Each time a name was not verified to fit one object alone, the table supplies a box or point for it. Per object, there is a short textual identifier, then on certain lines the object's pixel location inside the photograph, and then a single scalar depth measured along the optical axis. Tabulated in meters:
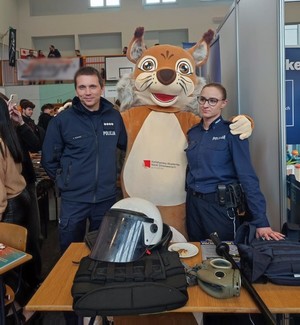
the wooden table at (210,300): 1.11
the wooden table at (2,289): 1.60
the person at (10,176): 2.10
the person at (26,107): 4.90
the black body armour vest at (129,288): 1.08
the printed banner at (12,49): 9.14
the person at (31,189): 2.40
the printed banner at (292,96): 1.94
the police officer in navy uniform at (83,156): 1.99
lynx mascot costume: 2.14
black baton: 1.02
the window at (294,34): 7.79
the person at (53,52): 9.59
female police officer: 1.81
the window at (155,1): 10.06
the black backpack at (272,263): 1.23
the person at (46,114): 5.73
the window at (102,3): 10.34
